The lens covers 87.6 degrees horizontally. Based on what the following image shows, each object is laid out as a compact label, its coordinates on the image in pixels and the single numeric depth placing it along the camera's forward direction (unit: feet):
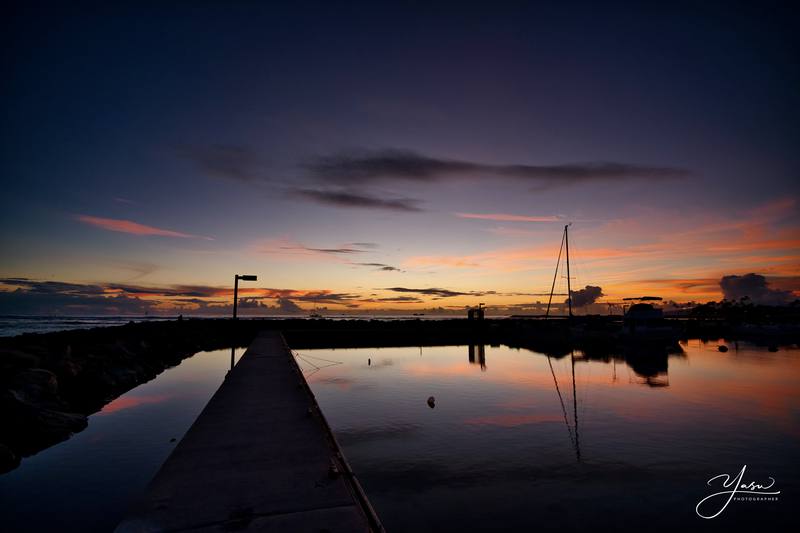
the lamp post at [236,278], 102.63
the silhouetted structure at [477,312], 216.04
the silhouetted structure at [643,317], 157.40
